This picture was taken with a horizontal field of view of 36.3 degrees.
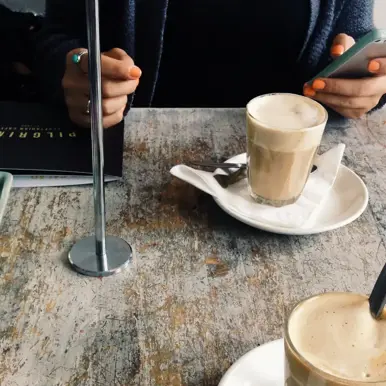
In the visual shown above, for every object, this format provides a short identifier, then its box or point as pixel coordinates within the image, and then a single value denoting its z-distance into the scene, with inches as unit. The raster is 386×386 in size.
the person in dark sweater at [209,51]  34.1
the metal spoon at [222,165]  29.0
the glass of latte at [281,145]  26.0
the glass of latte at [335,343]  14.4
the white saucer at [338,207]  24.4
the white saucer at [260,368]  17.3
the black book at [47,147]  27.7
